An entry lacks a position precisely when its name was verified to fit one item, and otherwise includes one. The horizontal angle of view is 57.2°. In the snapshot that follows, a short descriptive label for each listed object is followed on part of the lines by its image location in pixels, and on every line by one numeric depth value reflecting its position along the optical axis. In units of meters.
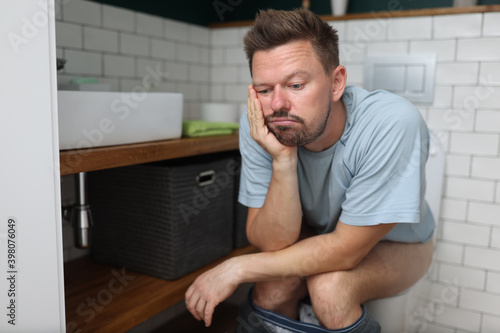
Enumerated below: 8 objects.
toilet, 1.38
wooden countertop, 1.11
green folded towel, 1.62
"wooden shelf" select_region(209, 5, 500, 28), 1.74
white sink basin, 1.14
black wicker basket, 1.54
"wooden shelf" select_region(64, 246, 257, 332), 1.29
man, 1.17
